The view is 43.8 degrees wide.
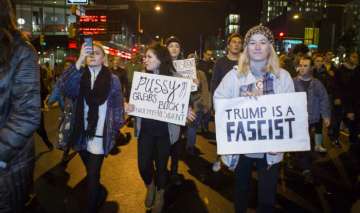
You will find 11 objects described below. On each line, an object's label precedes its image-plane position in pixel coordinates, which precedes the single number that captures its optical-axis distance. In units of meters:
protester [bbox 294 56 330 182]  6.99
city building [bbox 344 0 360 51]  103.12
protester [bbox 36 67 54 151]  8.86
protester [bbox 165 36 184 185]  6.65
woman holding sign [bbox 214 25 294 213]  4.05
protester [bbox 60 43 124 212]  4.80
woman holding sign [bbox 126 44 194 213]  5.31
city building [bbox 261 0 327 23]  157.46
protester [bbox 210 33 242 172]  7.41
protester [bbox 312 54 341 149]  9.45
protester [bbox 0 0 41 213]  2.37
